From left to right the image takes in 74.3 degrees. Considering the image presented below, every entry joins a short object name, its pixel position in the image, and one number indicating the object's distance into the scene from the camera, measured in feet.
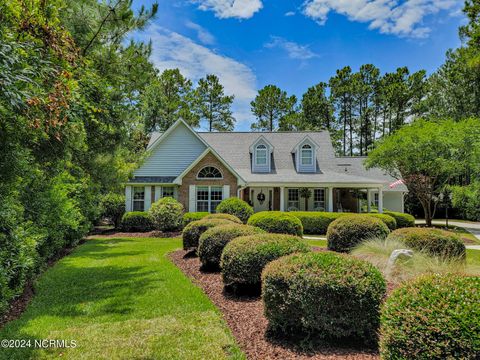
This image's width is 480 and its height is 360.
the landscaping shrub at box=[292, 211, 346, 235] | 59.77
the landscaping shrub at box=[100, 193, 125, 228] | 69.26
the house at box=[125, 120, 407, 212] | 66.53
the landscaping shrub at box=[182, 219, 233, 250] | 33.55
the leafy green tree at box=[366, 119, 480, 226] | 60.89
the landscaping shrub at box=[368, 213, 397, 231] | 56.49
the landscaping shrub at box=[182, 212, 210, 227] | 59.06
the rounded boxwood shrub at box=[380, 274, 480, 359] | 8.81
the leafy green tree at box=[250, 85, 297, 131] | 143.74
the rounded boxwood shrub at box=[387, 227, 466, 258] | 27.30
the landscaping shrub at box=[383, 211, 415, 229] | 66.75
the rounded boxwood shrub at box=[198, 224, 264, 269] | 25.99
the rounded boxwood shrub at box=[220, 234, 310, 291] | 19.77
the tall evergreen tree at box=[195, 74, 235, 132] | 139.33
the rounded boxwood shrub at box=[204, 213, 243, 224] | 39.16
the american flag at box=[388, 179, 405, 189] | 86.75
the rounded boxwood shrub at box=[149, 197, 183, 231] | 60.18
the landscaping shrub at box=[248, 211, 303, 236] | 43.88
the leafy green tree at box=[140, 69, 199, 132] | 123.03
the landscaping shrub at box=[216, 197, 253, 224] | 56.29
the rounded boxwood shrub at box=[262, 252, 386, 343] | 13.26
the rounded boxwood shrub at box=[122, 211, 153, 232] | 64.85
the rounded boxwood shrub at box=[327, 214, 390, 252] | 34.35
